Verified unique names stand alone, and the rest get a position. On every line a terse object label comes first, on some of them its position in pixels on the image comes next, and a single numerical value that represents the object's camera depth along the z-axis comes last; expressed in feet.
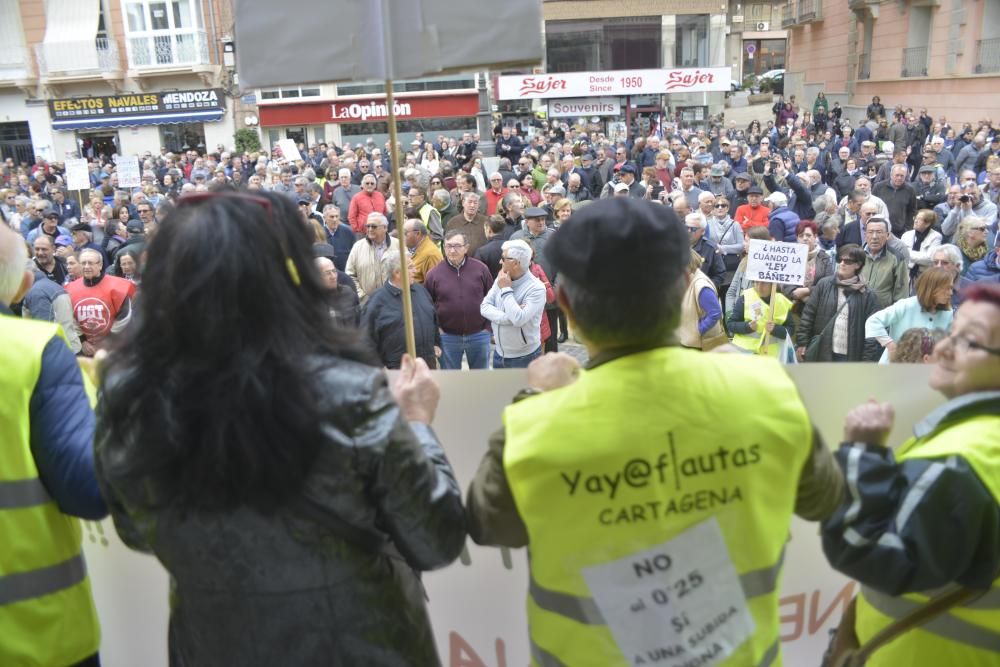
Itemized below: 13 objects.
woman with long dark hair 4.65
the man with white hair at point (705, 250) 24.54
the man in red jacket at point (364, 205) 35.96
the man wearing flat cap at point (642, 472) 4.83
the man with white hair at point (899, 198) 33.53
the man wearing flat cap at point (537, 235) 25.11
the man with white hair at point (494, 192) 36.15
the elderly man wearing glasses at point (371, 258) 23.91
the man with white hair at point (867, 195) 25.89
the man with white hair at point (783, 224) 26.76
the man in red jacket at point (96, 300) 20.58
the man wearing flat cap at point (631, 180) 35.48
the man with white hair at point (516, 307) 19.88
